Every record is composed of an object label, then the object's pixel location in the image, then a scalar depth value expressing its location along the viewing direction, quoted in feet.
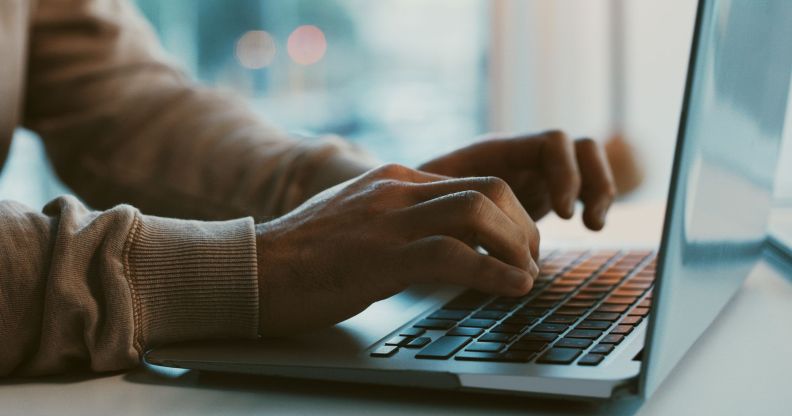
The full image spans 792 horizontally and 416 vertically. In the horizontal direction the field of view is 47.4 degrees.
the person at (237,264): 1.66
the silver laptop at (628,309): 1.39
